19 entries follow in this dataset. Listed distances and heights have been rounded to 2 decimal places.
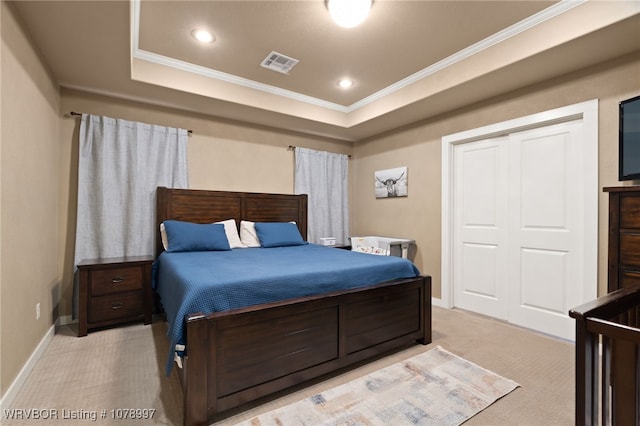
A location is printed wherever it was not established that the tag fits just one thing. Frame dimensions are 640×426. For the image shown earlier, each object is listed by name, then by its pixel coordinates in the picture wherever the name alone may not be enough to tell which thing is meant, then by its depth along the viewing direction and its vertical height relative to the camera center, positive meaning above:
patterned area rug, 1.64 -1.11
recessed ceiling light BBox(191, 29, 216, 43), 2.56 +1.51
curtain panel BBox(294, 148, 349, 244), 4.59 +0.35
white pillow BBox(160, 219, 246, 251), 3.58 -0.25
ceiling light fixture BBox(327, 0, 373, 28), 2.08 +1.41
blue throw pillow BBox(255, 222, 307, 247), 3.66 -0.28
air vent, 2.95 +1.51
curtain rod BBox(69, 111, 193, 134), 3.07 +0.99
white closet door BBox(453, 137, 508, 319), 3.29 -0.15
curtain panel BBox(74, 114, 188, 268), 3.10 +0.33
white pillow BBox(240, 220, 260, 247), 3.69 -0.28
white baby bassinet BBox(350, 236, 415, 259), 3.99 -0.44
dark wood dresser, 1.98 -0.15
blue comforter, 1.72 -0.44
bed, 1.59 -0.77
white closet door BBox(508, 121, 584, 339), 2.71 -0.13
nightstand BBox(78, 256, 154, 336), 2.72 -0.76
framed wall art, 4.21 +0.43
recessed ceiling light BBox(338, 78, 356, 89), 3.48 +1.52
